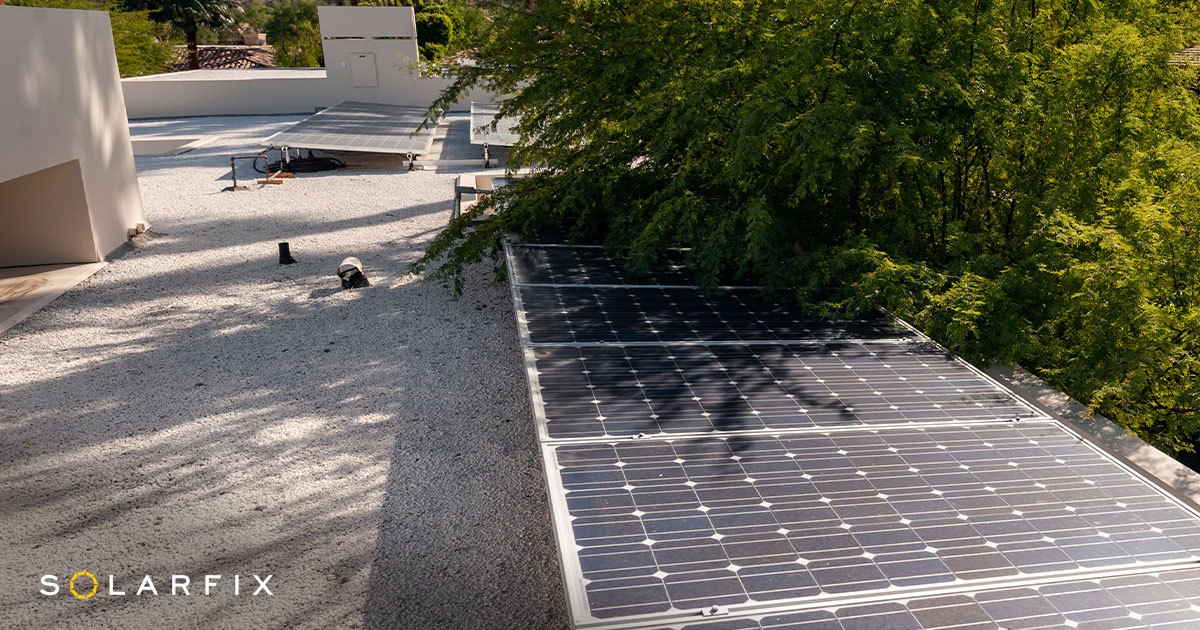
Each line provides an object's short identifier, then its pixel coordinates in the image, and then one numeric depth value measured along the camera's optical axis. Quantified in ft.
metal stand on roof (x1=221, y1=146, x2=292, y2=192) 61.15
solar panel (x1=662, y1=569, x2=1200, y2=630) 9.97
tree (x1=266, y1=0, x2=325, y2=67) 140.26
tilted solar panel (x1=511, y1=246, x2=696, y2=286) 24.31
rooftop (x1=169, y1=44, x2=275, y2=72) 165.48
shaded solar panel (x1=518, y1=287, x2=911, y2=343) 19.70
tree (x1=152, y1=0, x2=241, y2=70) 155.12
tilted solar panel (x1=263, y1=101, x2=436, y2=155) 67.31
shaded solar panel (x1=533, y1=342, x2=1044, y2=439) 15.23
